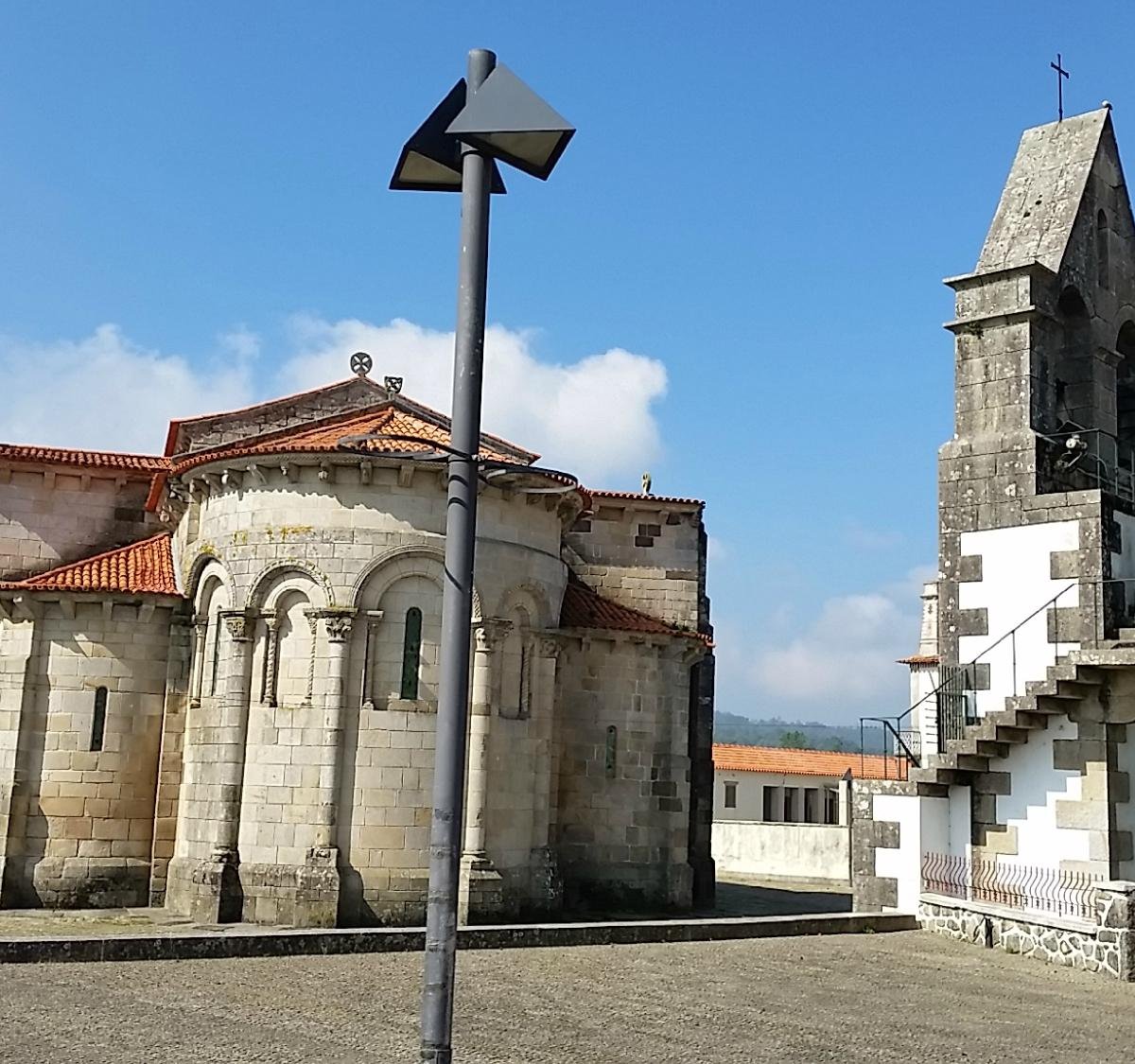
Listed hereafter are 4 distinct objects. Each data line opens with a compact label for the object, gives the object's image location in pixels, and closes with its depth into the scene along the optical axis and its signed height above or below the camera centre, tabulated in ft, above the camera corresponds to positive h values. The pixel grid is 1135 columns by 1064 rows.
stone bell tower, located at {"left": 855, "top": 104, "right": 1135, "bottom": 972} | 55.42 +8.56
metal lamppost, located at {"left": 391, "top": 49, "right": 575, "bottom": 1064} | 19.75 +6.04
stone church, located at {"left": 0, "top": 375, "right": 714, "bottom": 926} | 62.44 +3.73
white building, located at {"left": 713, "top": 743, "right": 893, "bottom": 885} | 159.02 -0.52
